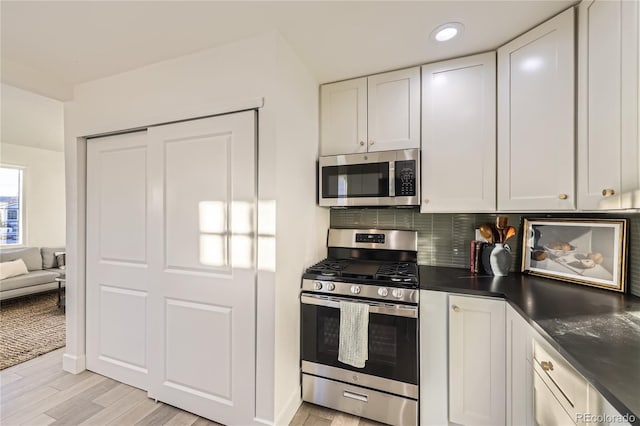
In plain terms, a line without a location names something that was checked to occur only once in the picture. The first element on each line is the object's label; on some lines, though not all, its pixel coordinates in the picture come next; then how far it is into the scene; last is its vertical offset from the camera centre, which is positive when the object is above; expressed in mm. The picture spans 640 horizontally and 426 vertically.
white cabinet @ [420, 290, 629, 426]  1248 -821
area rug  2598 -1361
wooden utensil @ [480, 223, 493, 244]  1914 -149
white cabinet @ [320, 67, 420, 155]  1983 +754
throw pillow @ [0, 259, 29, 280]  3830 -850
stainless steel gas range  1639 -843
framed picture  1479 -239
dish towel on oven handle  1688 -776
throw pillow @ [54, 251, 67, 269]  4656 -838
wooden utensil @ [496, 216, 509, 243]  1889 -111
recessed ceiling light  1553 +1067
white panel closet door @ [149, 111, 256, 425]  1656 -363
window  4703 +77
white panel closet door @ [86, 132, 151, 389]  2047 -371
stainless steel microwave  1922 +239
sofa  3826 -972
